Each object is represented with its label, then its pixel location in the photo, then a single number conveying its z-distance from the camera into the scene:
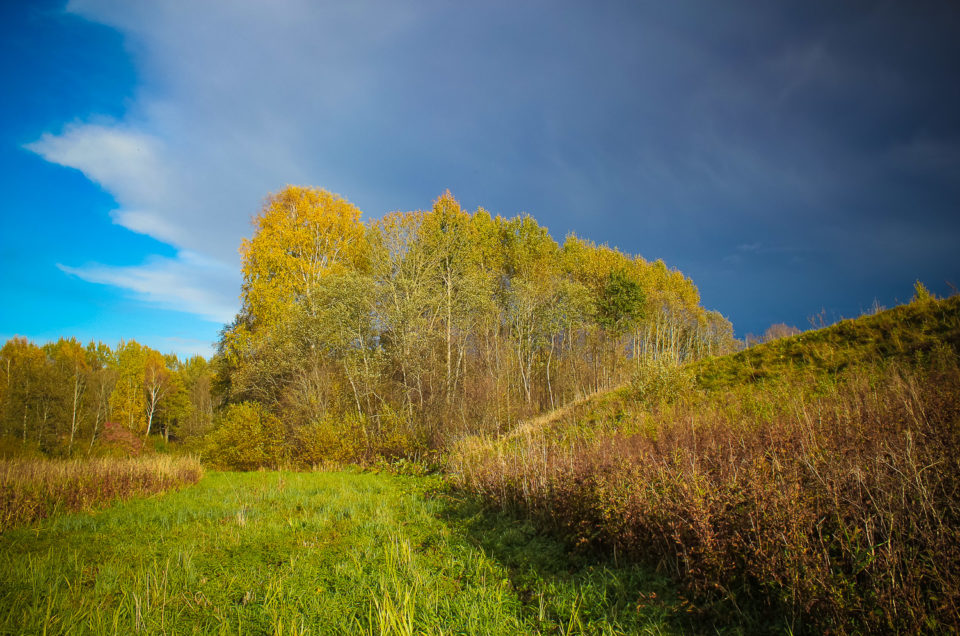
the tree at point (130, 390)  41.94
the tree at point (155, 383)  46.31
